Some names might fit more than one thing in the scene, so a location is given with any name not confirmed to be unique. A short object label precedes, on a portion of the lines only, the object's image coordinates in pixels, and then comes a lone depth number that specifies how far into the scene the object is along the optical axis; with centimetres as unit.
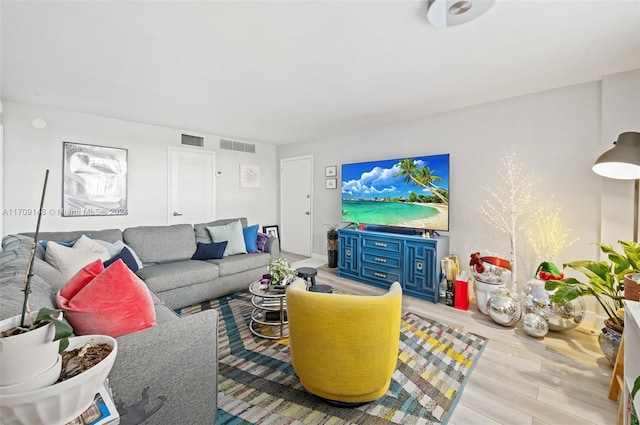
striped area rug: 155
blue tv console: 321
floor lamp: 203
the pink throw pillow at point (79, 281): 138
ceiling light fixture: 156
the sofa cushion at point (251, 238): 383
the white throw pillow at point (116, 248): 281
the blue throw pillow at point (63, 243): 245
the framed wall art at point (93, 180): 355
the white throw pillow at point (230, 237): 366
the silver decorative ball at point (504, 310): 253
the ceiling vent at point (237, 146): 506
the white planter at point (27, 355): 54
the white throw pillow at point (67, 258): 228
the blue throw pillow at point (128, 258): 275
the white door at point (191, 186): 447
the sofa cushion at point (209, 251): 342
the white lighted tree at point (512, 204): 294
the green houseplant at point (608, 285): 192
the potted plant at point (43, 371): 54
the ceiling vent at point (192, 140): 457
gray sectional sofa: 102
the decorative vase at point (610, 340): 190
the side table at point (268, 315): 235
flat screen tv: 345
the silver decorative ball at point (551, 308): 237
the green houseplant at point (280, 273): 247
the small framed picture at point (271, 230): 573
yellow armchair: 141
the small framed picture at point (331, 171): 484
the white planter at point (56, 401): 54
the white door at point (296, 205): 536
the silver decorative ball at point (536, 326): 235
